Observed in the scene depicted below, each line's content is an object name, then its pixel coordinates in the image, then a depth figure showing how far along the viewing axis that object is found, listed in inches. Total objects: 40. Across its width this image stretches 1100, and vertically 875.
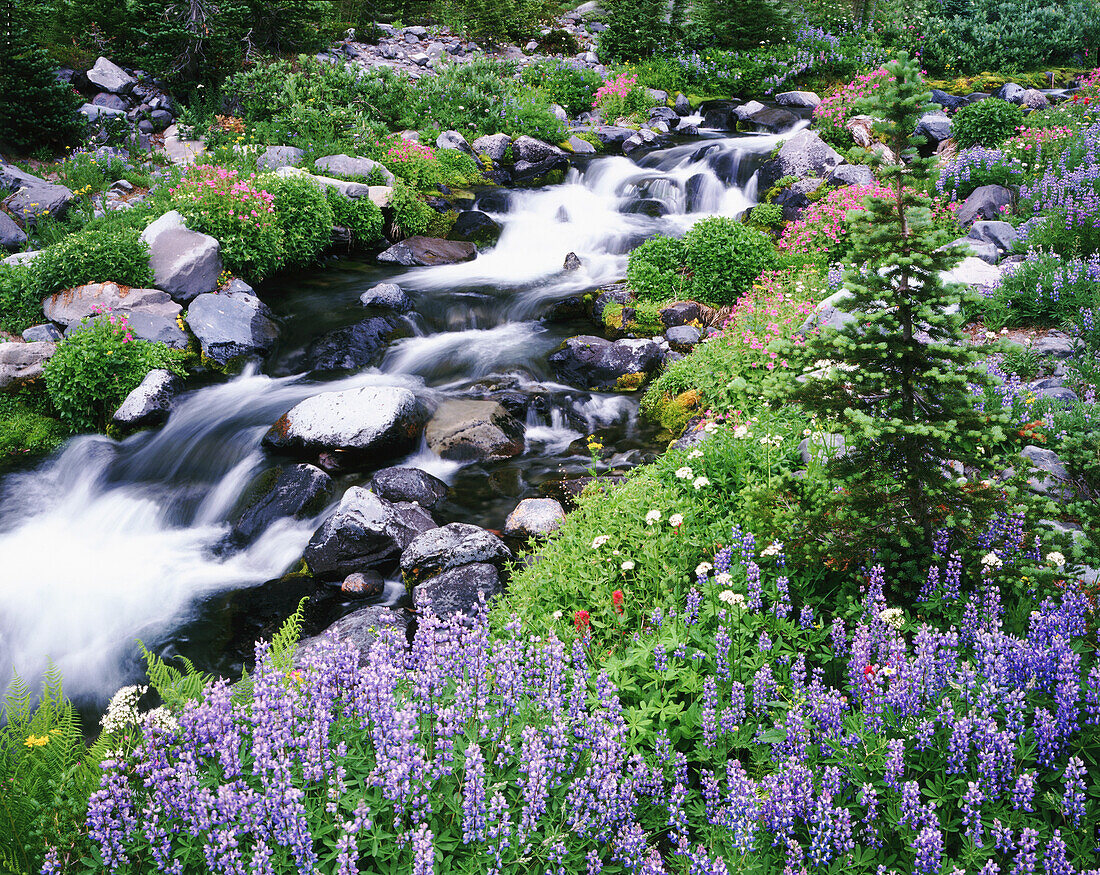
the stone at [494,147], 730.2
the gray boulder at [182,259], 476.1
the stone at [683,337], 427.2
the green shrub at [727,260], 450.0
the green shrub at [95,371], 399.2
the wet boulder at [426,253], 583.2
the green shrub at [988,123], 541.6
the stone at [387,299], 496.7
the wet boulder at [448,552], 290.2
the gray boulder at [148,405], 398.9
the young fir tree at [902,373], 158.9
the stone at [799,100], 869.2
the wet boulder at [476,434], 374.0
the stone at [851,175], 542.0
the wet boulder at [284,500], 334.6
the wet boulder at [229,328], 452.8
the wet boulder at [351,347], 451.2
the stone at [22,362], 411.2
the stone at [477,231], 614.9
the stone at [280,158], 617.3
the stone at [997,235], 397.4
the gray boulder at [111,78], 727.1
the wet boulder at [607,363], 421.1
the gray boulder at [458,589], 264.8
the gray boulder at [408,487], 336.5
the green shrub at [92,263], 457.4
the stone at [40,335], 434.0
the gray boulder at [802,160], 586.6
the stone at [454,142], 715.4
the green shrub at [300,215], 539.2
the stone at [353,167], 624.7
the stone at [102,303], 446.3
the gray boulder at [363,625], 244.1
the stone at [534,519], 307.0
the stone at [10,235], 505.0
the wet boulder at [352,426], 360.5
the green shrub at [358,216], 575.8
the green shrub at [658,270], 465.7
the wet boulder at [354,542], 303.6
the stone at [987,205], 440.8
